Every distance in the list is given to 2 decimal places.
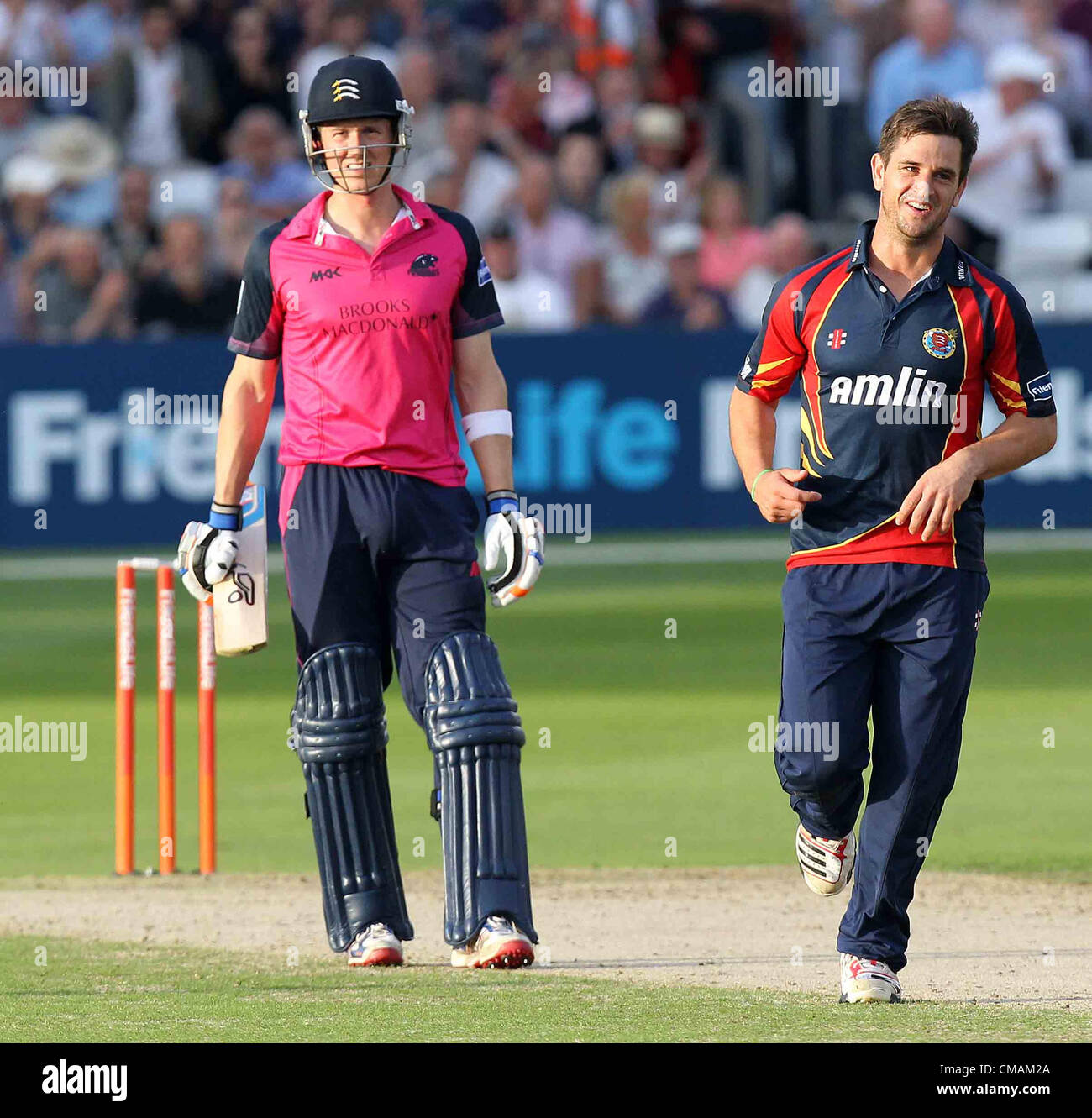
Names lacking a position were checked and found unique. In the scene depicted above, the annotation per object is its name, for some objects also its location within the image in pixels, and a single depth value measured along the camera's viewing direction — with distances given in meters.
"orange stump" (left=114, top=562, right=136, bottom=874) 7.93
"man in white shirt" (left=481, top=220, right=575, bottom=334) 18.84
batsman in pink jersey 6.09
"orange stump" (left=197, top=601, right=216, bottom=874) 7.89
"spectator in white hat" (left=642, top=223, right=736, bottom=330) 18.81
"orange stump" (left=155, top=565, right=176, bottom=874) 7.92
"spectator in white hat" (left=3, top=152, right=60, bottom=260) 20.00
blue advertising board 17.69
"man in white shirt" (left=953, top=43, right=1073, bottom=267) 19.16
